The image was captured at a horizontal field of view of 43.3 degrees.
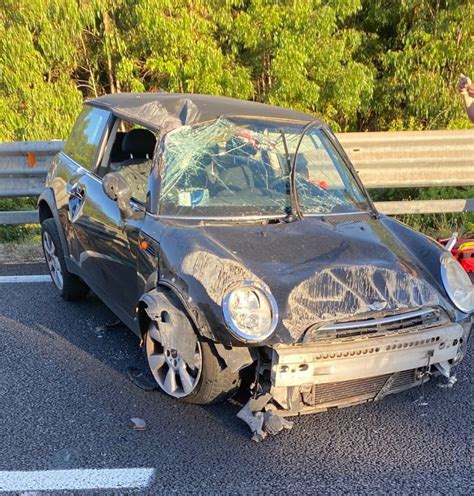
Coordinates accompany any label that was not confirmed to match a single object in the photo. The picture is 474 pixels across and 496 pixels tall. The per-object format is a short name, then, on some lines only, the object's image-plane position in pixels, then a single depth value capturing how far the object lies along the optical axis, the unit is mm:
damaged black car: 2846
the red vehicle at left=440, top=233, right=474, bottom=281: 5199
